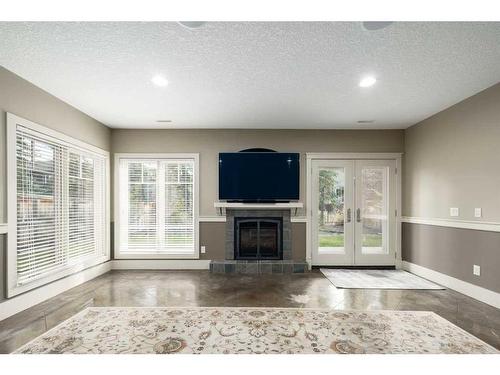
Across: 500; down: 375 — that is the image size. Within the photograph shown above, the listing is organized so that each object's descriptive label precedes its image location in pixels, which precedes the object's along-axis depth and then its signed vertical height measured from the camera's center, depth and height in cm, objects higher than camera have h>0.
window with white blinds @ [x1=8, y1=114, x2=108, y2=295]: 293 -18
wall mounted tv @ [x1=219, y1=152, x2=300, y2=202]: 482 +29
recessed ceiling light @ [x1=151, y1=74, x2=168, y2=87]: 288 +125
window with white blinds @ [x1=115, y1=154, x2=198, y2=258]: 489 -25
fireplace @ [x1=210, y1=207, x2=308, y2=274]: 485 -77
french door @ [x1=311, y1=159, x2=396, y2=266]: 491 -36
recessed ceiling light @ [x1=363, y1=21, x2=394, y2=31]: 193 +122
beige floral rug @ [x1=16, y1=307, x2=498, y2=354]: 216 -126
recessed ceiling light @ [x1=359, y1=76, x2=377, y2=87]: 290 +123
